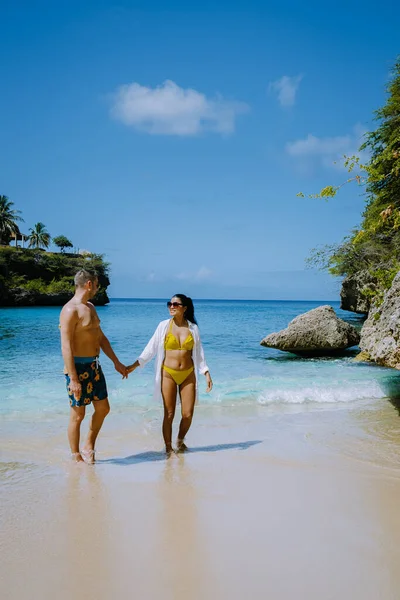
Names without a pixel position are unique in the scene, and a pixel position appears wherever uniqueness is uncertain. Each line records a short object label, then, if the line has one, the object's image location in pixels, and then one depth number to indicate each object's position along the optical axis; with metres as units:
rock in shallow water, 15.67
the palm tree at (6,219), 75.12
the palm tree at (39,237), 83.81
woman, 5.78
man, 5.09
